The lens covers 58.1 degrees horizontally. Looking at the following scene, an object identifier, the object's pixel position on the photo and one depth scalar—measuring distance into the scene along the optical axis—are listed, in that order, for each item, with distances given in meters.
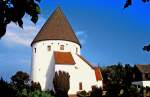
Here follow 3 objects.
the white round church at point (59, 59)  22.72
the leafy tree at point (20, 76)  34.37
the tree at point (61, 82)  20.37
